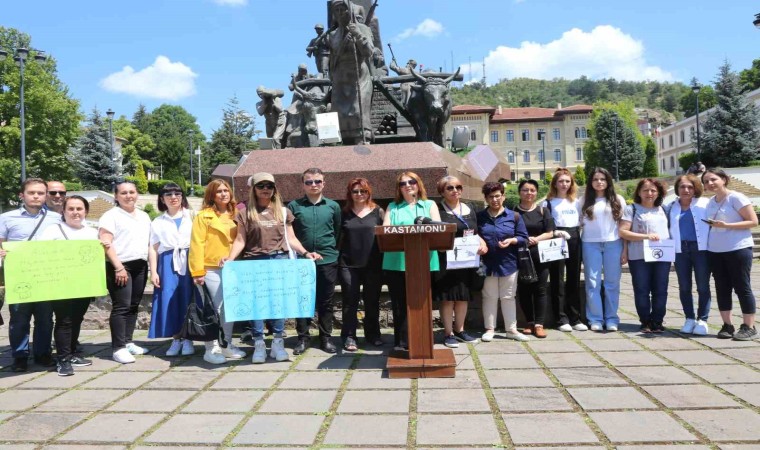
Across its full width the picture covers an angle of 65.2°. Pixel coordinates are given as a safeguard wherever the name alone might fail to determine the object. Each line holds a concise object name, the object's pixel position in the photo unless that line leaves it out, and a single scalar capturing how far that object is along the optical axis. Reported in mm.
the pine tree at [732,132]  39469
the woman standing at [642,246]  5844
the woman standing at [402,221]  5109
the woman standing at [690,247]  5723
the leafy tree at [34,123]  38281
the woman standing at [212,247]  5090
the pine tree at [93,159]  40656
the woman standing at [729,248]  5434
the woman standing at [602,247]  5988
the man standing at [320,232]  5270
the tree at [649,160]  54906
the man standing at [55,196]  5410
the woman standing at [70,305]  4879
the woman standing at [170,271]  5426
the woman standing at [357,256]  5301
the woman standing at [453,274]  5430
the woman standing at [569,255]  6070
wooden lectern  4547
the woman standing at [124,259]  5219
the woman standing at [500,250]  5617
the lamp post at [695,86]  31188
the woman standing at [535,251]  5855
